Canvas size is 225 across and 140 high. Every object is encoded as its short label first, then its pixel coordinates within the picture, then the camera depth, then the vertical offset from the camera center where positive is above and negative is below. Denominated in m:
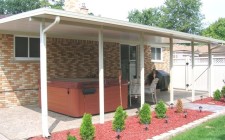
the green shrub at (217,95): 8.92 -1.11
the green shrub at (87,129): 4.31 -1.18
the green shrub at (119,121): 4.96 -1.18
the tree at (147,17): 42.85 +9.59
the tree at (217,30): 38.40 +6.45
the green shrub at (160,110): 6.16 -1.17
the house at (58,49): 4.86 +0.70
